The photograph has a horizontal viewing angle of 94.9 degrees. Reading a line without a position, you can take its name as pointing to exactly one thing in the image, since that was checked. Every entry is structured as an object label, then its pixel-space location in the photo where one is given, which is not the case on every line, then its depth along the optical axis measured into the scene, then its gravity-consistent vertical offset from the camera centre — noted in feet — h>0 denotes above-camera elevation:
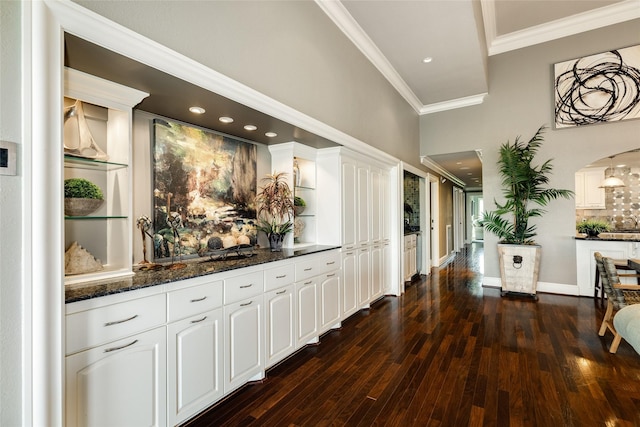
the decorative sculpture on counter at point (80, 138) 5.63 +1.58
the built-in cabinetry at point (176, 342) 4.58 -2.50
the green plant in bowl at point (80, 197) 5.38 +0.41
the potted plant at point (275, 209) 9.97 +0.25
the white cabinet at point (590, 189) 21.88 +1.77
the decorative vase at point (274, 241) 9.99 -0.85
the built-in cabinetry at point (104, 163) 5.62 +1.10
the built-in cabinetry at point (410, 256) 18.57 -2.76
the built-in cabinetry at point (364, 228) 11.99 -0.57
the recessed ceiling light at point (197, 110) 7.33 +2.71
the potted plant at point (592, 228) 15.87 -0.92
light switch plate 3.74 +0.80
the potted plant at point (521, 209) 15.89 +0.24
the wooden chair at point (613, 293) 9.16 -2.71
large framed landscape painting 7.68 +0.77
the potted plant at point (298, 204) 11.50 +0.47
